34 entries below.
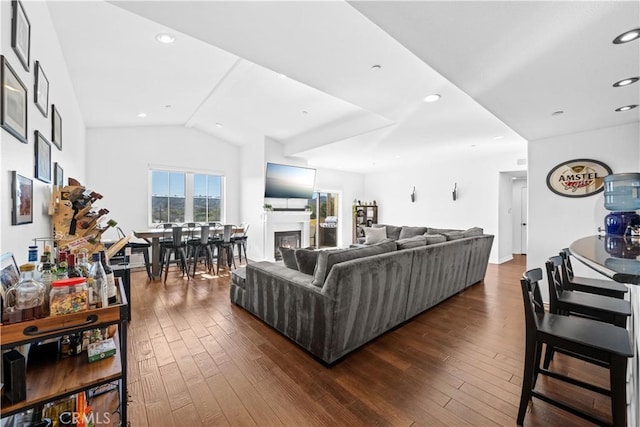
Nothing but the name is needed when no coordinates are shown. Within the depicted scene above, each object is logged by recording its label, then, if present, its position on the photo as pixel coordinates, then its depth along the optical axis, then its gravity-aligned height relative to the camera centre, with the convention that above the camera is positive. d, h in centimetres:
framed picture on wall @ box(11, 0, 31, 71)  138 +97
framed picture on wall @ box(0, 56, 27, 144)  121 +54
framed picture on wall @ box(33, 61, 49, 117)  176 +84
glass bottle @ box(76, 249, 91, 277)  136 -28
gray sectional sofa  216 -74
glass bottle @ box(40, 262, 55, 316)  106 -29
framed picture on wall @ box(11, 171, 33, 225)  138 +7
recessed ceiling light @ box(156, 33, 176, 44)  277 +181
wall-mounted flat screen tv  620 +77
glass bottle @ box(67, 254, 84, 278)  127 -27
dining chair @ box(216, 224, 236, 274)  532 -64
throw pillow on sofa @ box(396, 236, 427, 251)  300 -33
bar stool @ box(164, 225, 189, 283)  472 -63
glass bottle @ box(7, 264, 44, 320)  99 -32
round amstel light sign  330 +48
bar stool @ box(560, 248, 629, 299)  213 -57
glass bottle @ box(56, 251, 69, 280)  122 -27
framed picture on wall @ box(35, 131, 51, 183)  179 +38
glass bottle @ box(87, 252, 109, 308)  117 -34
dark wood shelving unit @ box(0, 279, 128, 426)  94 -65
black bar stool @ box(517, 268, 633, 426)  129 -65
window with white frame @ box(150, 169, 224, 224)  609 +38
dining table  475 -52
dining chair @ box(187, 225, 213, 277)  502 -60
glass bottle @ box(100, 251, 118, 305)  132 -39
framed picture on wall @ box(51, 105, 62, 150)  229 +75
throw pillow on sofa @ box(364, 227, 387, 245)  636 -49
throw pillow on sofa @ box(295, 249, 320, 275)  263 -45
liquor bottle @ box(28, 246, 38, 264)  119 -19
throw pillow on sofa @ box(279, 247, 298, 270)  287 -47
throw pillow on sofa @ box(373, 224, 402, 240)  653 -42
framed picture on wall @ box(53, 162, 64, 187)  234 +33
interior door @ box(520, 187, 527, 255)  766 -19
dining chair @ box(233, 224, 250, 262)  562 -52
